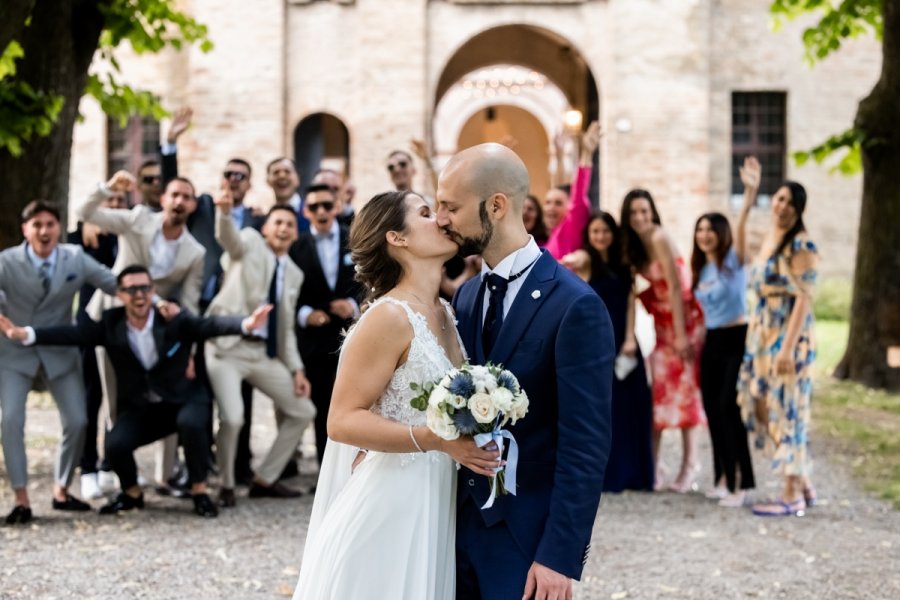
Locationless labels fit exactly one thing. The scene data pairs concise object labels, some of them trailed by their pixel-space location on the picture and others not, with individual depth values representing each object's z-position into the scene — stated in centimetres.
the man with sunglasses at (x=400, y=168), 945
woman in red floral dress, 844
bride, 318
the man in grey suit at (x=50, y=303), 770
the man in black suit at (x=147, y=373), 765
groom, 301
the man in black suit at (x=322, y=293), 852
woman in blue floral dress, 762
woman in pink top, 819
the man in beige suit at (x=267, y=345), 823
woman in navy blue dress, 858
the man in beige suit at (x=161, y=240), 825
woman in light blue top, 809
